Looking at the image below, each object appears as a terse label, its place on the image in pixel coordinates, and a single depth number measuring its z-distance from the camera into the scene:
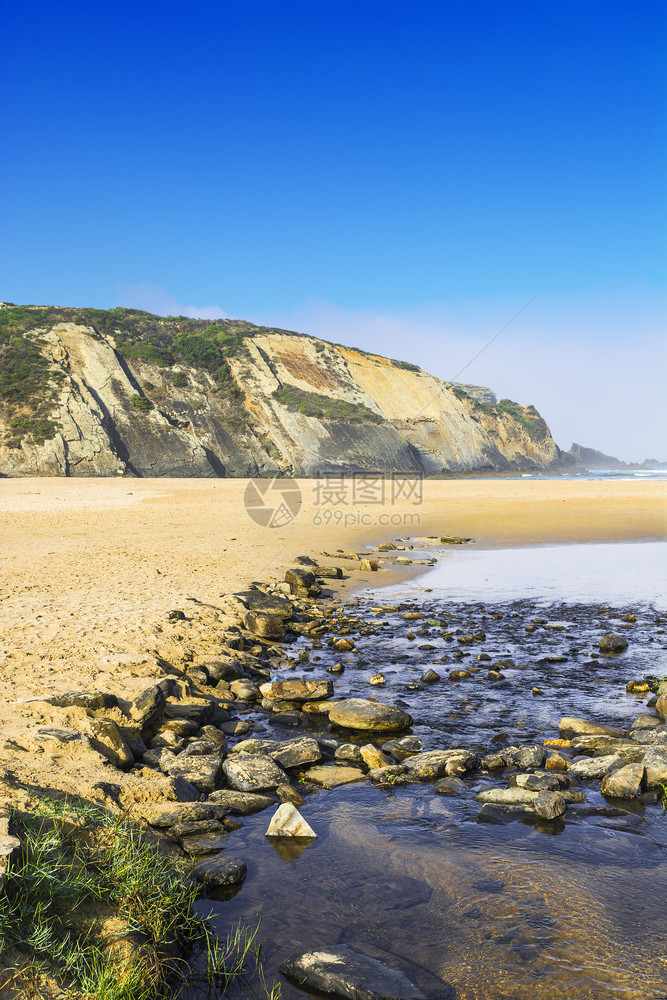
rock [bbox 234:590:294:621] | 11.29
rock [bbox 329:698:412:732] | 6.66
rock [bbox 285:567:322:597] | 13.25
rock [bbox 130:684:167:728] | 6.25
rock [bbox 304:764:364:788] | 5.55
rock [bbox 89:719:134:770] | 5.37
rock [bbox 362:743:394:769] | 5.80
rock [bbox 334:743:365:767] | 5.98
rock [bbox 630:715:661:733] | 6.49
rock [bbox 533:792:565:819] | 4.81
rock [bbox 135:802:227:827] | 4.62
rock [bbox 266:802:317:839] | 4.62
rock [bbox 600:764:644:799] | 5.13
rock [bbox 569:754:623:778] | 5.45
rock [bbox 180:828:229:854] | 4.41
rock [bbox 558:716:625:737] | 6.34
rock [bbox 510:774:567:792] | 5.19
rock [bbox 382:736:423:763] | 6.03
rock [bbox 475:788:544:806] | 5.02
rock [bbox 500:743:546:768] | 5.73
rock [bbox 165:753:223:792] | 5.35
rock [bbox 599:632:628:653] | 9.41
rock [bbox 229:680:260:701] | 7.72
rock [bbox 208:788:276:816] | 5.03
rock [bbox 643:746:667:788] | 5.28
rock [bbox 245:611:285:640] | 10.24
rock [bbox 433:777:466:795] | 5.28
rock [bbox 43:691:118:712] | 5.96
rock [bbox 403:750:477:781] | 5.60
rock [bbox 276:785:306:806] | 5.18
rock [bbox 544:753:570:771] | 5.59
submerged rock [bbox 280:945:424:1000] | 3.09
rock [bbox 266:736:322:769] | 5.86
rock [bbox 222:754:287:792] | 5.38
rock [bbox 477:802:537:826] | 4.81
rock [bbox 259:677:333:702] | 7.57
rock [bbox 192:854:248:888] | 4.01
